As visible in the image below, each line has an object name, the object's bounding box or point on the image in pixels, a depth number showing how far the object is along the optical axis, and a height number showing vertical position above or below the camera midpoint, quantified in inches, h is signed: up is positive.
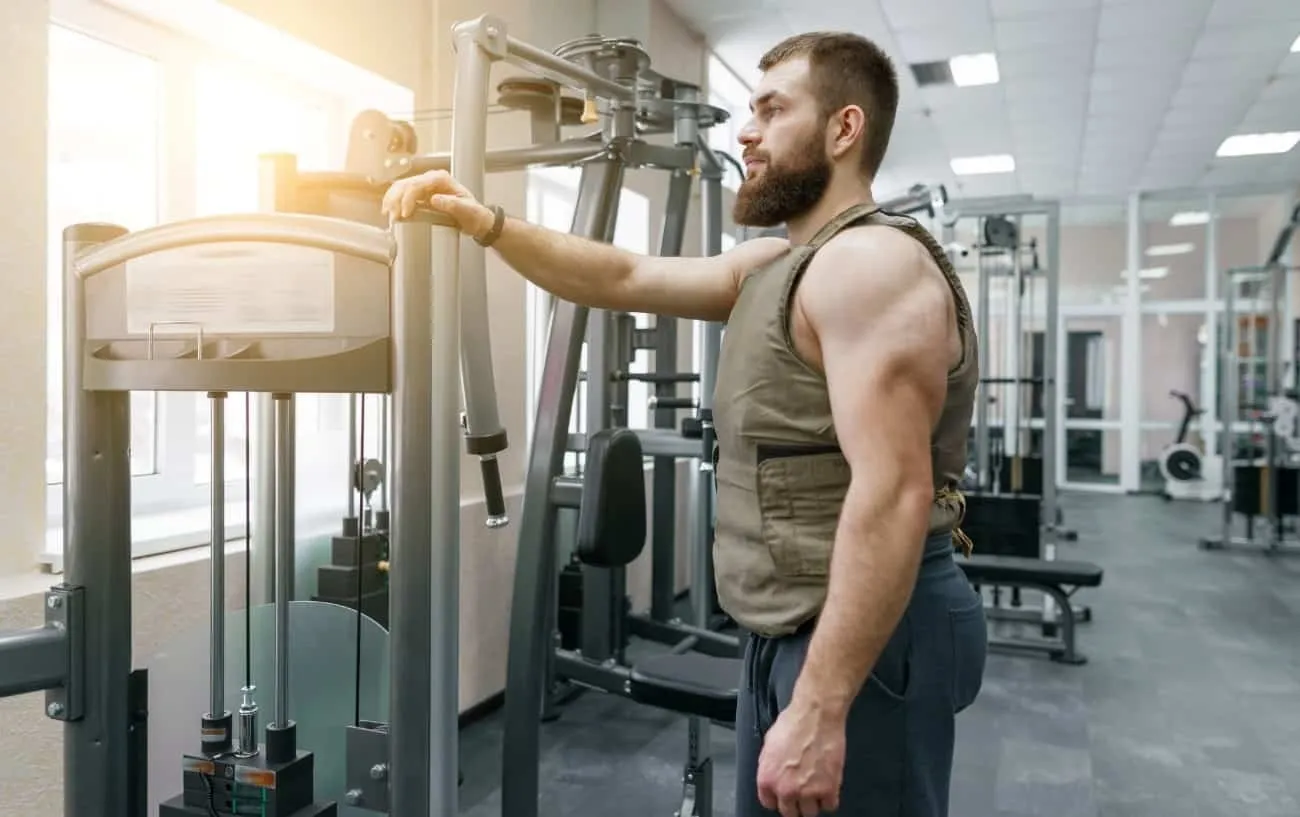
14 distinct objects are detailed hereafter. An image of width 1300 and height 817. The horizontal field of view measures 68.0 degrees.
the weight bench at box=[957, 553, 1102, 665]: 152.7 -29.1
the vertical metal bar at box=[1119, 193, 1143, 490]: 358.9 +9.4
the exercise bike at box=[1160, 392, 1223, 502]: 342.6 -26.6
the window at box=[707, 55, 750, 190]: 210.8 +66.8
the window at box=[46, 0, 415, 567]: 85.1 +23.4
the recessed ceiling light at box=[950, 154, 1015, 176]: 297.4 +72.5
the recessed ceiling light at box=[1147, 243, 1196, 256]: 414.3 +63.5
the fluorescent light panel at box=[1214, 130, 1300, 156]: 273.3 +73.9
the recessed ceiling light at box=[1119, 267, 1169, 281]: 419.2 +53.6
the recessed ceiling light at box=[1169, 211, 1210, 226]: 388.5 +72.7
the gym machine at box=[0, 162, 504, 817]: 42.4 -1.9
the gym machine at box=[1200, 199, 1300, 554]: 250.7 -13.7
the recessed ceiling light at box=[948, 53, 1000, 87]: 203.5 +70.8
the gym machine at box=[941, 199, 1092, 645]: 160.1 -18.5
